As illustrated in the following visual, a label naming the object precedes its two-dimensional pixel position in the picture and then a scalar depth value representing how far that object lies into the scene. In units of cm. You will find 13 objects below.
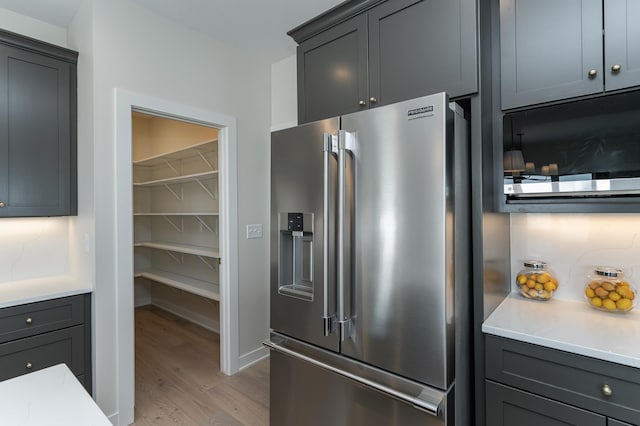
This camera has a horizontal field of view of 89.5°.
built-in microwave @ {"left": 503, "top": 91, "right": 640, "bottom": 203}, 138
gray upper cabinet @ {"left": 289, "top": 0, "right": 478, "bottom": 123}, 150
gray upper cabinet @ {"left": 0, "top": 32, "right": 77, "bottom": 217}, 204
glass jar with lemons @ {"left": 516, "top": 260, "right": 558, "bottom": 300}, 173
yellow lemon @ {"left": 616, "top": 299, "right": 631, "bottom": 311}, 150
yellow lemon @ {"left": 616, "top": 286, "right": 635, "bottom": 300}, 150
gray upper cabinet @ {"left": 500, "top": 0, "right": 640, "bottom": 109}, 131
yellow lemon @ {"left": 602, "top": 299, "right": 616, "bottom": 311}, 154
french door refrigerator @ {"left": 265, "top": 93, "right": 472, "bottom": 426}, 126
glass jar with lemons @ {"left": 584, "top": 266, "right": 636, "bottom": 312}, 151
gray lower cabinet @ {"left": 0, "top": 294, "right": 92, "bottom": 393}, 184
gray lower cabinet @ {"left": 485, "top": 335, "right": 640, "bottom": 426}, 114
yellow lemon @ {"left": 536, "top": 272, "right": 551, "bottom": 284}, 173
